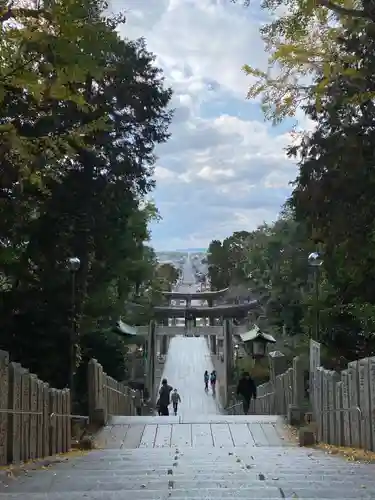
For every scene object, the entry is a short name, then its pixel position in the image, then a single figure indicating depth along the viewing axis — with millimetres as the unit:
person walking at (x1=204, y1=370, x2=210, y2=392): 40644
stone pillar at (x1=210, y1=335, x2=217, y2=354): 55125
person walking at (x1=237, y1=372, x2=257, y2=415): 24442
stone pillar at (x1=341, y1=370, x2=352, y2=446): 11453
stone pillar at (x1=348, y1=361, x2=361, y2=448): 10734
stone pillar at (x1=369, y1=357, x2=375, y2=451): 9828
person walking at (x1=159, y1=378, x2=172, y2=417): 24078
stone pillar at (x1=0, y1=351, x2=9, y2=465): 8922
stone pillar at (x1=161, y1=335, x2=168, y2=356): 54769
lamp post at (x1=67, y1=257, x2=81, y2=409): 19594
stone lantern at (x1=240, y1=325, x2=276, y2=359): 35938
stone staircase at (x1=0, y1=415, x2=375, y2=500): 5945
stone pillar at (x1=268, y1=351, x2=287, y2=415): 19845
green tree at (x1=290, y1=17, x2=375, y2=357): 15164
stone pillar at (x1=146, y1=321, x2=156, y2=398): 39188
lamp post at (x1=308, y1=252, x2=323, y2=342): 18859
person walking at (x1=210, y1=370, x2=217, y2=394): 40156
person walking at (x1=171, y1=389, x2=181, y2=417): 29478
